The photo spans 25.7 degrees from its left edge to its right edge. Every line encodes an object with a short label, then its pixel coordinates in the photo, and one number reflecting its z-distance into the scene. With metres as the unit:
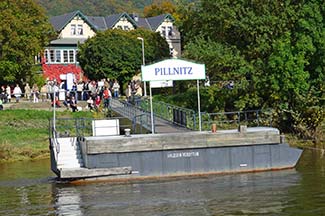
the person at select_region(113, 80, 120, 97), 63.33
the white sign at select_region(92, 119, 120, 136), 33.22
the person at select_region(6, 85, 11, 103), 64.05
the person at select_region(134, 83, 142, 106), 63.42
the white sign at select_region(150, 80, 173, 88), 33.94
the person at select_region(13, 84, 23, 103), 63.12
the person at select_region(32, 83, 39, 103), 62.42
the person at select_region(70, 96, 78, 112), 55.81
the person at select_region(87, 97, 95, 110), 56.59
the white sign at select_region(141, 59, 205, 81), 32.94
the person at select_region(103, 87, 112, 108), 54.33
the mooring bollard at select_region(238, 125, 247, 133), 31.84
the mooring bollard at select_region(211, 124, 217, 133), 32.14
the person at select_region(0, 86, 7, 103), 63.00
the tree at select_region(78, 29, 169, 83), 84.88
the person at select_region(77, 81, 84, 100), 62.40
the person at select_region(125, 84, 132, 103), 60.74
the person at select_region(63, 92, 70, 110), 58.20
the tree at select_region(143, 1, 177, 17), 140.25
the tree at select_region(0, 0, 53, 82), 71.56
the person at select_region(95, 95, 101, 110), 56.50
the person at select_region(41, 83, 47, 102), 66.09
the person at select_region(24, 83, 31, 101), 66.94
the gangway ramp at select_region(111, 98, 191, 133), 36.06
